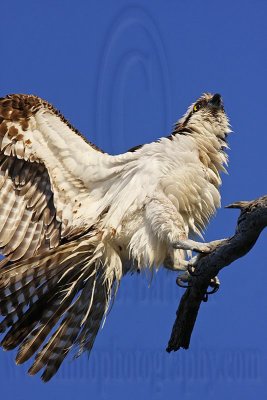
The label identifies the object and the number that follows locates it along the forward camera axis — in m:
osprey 16.77
